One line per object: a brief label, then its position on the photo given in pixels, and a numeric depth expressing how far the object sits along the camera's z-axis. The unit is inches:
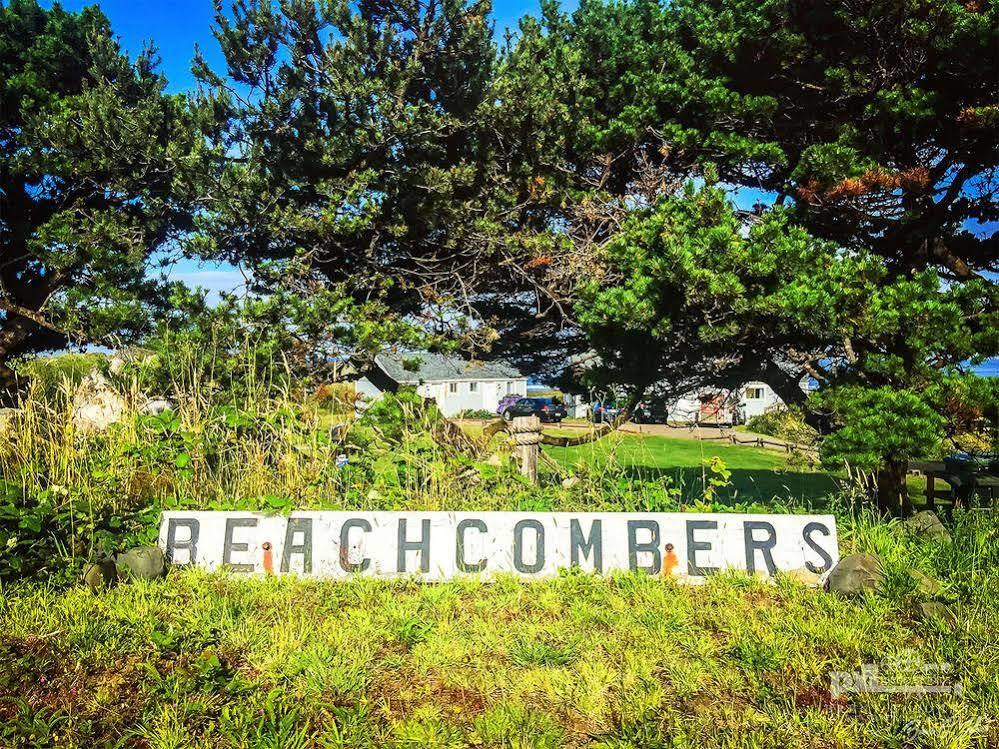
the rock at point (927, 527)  229.5
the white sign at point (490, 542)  213.5
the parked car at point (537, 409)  1380.4
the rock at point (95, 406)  267.6
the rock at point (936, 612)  168.2
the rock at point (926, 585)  184.3
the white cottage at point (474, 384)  1555.1
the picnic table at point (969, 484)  321.1
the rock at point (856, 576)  190.7
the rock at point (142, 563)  203.0
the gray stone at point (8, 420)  260.8
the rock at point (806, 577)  204.1
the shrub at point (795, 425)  366.9
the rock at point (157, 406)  283.3
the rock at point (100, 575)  193.5
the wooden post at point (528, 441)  296.4
